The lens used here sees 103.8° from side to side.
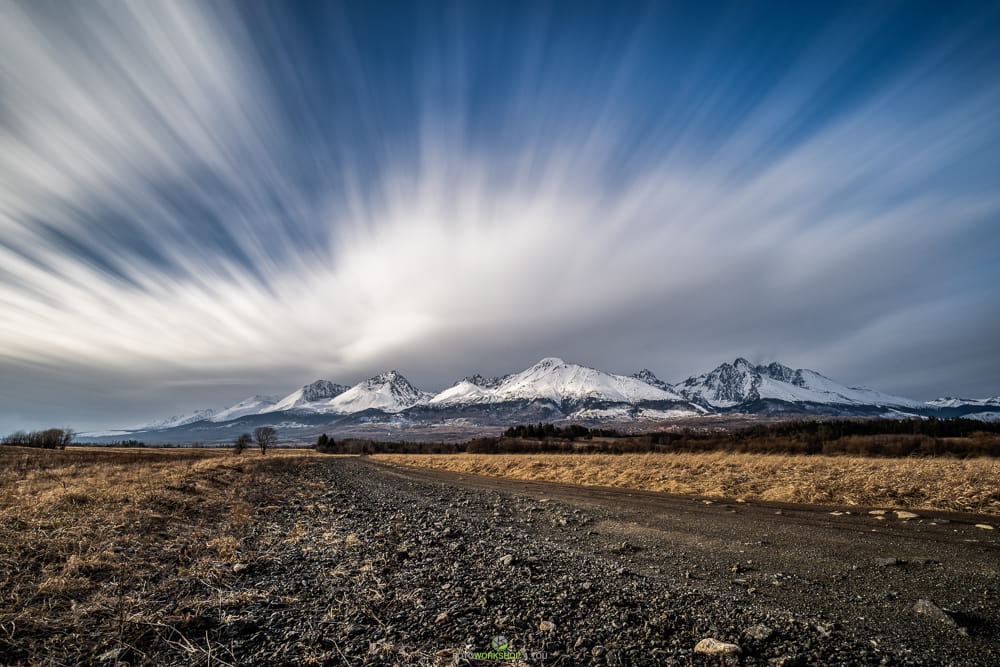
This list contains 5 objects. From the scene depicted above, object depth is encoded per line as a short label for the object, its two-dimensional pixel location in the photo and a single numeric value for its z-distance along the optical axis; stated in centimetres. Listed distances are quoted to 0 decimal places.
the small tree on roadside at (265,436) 10955
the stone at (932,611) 509
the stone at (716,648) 440
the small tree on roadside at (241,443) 9606
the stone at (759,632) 478
